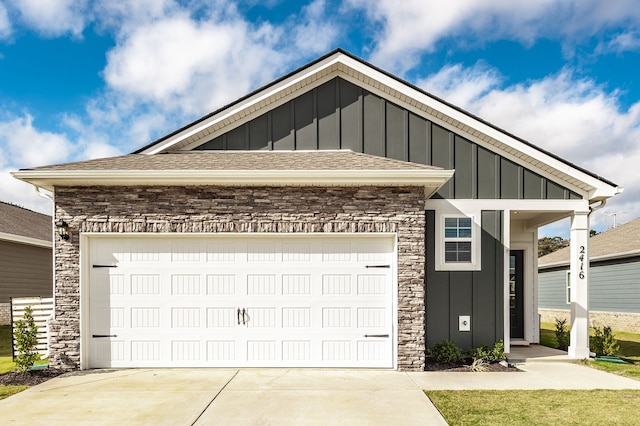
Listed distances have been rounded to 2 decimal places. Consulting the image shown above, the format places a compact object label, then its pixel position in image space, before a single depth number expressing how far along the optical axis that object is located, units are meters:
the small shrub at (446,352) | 7.96
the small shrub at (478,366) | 7.50
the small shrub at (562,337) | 9.74
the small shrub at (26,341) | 6.95
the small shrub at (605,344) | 8.70
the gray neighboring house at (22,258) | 14.55
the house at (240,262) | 7.25
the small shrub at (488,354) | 7.97
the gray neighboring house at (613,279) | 15.27
